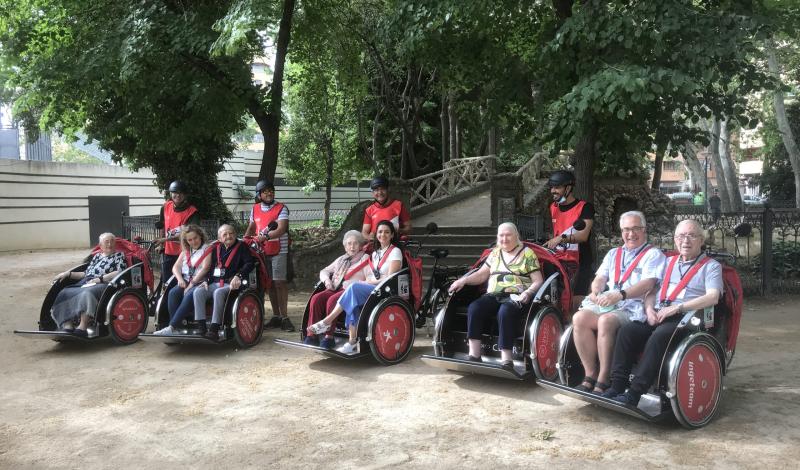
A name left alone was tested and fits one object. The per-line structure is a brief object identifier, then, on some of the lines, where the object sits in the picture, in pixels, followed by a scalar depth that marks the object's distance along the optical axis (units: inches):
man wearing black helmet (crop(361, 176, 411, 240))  299.4
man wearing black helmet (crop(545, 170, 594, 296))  248.4
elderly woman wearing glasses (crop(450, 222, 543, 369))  215.6
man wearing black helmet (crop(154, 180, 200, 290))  322.0
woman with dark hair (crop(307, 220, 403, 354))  247.1
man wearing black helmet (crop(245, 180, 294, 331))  321.1
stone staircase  516.4
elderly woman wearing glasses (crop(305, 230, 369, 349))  257.9
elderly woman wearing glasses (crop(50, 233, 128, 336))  288.4
